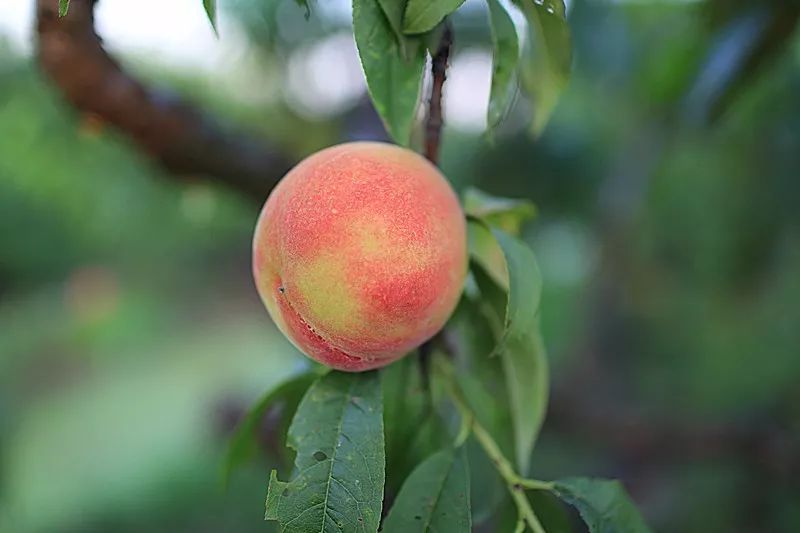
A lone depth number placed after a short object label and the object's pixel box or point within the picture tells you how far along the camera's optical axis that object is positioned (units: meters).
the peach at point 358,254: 0.47
